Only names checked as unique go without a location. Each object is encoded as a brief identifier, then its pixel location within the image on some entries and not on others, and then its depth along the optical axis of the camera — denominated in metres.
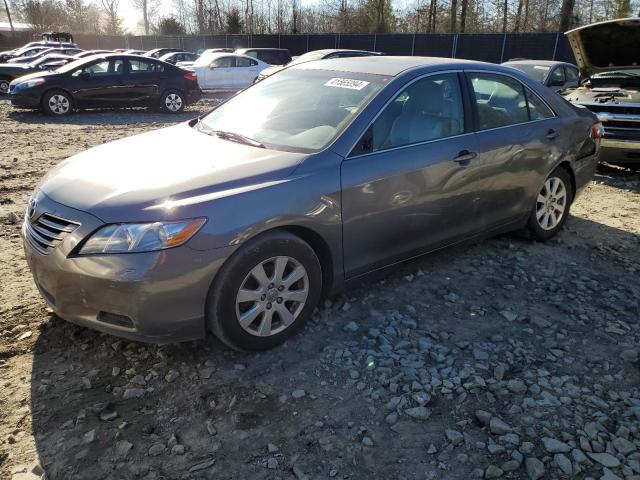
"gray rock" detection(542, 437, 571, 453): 2.51
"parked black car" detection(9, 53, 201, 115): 12.92
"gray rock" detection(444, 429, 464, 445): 2.56
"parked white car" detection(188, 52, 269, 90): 18.72
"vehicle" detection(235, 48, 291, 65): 21.28
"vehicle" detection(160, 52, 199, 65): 23.45
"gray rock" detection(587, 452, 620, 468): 2.44
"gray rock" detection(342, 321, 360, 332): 3.48
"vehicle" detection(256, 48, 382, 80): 14.78
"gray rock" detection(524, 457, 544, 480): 2.37
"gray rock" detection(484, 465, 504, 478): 2.37
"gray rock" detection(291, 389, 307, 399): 2.86
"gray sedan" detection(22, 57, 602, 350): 2.76
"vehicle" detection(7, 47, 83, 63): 20.61
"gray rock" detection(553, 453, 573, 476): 2.40
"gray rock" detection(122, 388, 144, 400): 2.84
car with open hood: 7.09
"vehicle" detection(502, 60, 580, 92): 10.81
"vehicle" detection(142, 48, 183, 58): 25.38
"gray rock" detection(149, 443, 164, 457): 2.46
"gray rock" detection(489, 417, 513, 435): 2.61
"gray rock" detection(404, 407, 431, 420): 2.72
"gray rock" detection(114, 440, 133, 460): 2.45
